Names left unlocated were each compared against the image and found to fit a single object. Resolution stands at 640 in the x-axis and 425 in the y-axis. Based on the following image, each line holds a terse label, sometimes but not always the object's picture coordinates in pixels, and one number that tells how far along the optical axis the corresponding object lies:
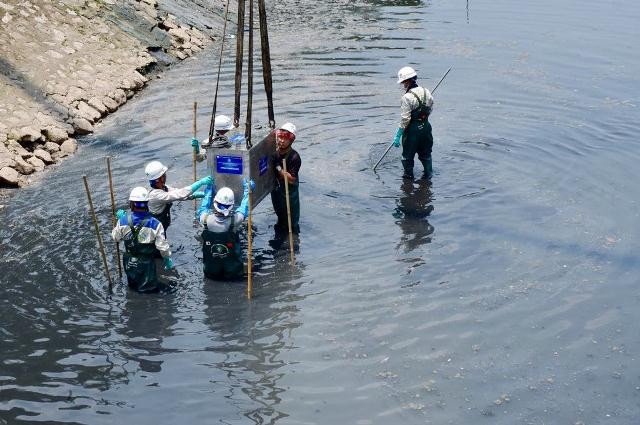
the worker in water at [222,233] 11.71
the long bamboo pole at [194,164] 14.30
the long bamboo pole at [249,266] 11.35
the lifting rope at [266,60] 13.31
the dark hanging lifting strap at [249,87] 12.62
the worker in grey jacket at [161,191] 12.30
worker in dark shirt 13.30
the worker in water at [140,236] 11.55
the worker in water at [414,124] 15.46
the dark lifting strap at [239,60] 12.77
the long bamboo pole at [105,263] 11.85
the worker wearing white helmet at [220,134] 12.43
